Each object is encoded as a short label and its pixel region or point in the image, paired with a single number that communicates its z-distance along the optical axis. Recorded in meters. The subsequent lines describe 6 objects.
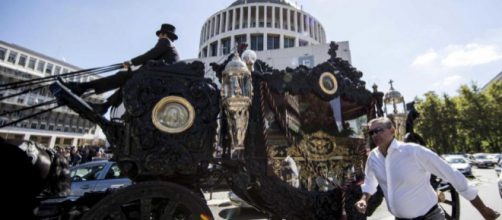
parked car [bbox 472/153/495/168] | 24.02
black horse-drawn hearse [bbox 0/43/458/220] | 2.73
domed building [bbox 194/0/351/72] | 39.44
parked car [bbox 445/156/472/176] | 15.22
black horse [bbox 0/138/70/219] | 2.85
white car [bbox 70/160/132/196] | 6.02
